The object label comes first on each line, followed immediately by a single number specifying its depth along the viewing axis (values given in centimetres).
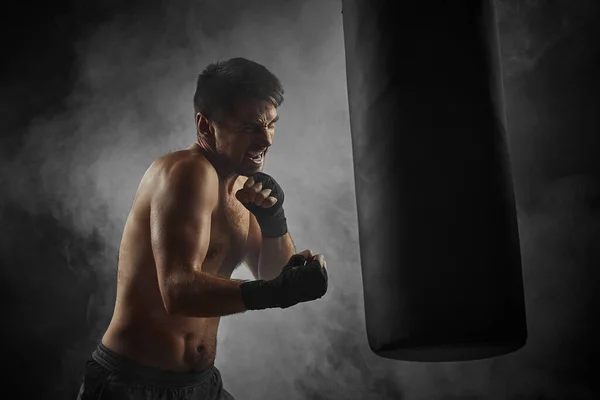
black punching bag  186
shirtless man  205
